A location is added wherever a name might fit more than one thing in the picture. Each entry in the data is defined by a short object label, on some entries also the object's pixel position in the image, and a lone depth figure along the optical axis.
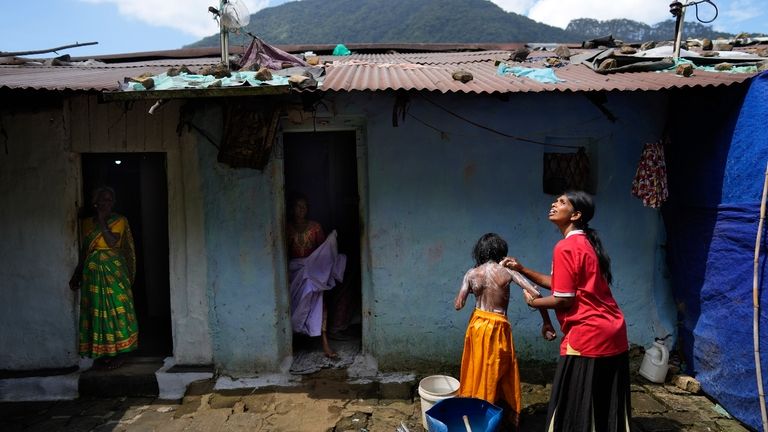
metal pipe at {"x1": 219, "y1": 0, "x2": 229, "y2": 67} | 4.57
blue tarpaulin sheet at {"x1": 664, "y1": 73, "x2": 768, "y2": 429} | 3.94
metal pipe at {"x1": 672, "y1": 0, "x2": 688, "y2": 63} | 4.85
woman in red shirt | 3.08
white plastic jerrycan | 4.81
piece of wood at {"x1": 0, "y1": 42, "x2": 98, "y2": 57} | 6.81
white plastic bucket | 3.90
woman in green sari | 4.93
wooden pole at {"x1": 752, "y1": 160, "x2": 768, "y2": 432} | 3.74
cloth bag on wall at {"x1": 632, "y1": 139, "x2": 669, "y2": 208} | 4.70
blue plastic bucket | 3.46
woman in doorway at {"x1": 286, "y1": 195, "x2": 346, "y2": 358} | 5.26
